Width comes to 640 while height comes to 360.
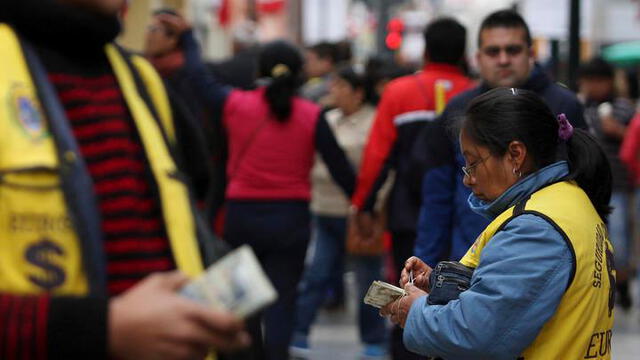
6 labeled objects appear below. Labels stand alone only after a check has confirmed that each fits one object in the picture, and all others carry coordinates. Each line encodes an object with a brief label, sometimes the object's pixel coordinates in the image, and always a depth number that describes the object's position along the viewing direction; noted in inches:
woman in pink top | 436.3
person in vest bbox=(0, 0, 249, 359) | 111.8
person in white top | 515.9
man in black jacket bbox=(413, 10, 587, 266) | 302.4
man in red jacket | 400.1
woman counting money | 181.3
